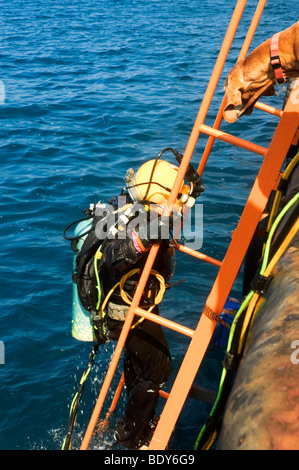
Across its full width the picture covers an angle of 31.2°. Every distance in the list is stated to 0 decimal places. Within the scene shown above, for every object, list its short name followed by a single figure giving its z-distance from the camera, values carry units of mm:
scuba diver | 3986
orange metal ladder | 3141
